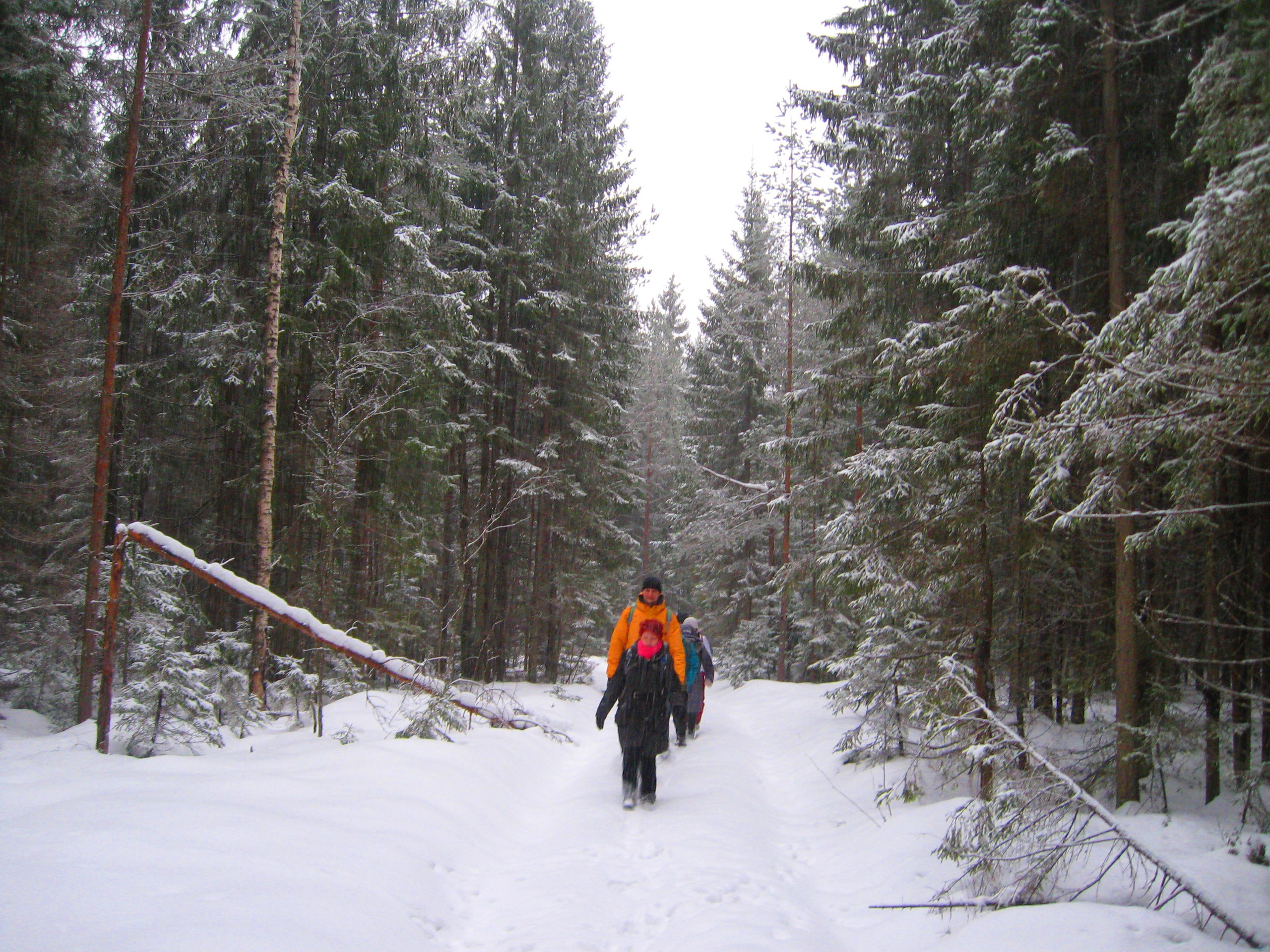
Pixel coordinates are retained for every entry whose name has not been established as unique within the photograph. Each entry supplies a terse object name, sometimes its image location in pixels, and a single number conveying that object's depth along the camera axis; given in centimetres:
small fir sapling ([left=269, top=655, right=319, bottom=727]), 813
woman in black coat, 666
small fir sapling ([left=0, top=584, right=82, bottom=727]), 1259
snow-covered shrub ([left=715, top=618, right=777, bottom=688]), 2200
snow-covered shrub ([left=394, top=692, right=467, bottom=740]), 786
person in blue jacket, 1047
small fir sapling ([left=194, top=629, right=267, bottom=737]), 724
